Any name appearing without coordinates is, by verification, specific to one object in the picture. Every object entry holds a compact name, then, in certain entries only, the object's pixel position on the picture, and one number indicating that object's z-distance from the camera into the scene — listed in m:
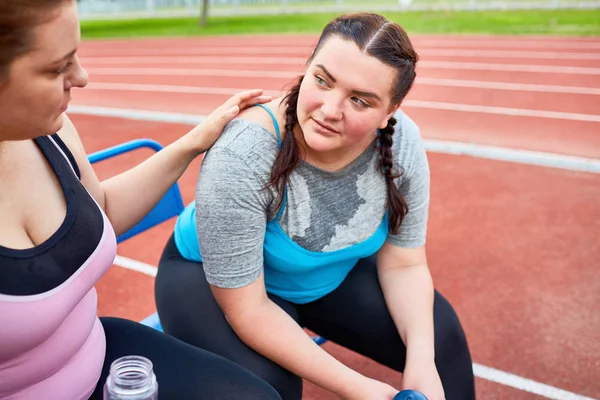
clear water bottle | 1.36
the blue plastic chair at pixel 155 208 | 2.34
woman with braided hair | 1.85
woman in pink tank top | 1.25
